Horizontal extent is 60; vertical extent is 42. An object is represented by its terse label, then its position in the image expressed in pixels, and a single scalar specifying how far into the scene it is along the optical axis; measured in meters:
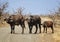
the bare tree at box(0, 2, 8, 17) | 67.12
